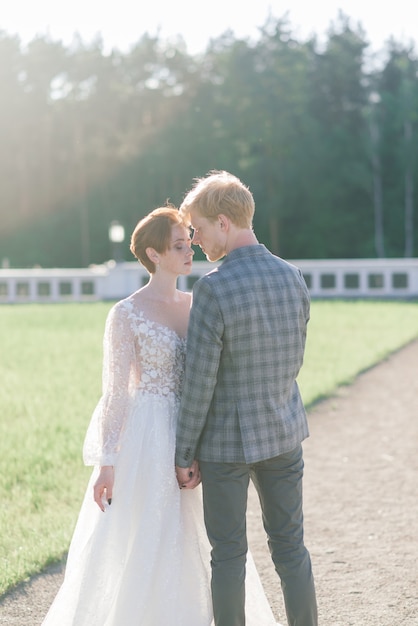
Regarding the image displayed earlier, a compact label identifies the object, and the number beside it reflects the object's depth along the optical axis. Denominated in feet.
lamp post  97.86
